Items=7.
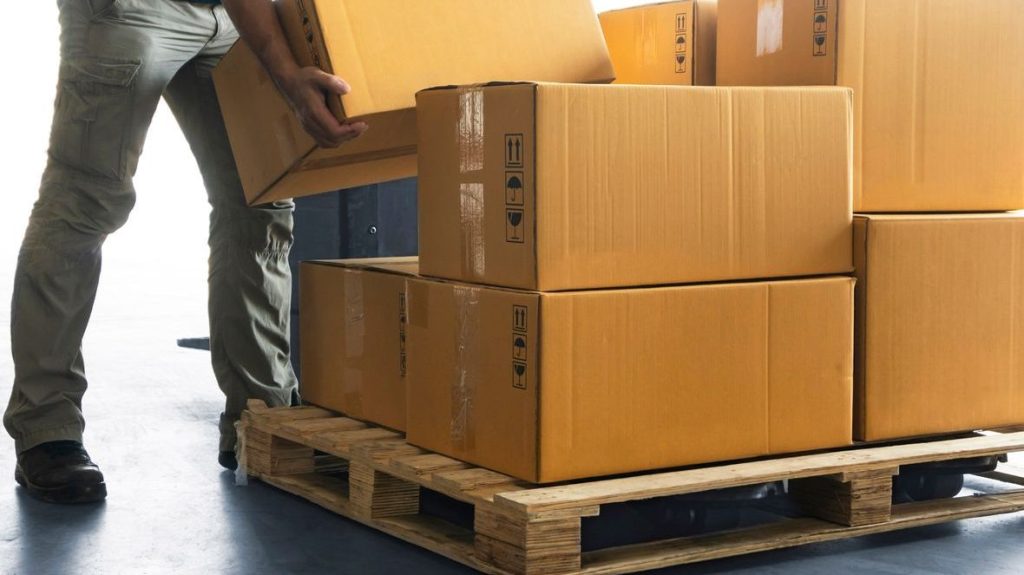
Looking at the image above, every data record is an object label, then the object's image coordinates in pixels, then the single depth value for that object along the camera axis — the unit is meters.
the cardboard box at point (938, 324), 2.40
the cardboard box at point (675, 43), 2.80
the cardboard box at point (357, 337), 2.54
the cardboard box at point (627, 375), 2.07
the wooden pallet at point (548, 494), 1.97
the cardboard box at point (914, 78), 2.45
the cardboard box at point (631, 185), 2.05
